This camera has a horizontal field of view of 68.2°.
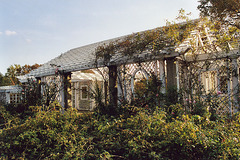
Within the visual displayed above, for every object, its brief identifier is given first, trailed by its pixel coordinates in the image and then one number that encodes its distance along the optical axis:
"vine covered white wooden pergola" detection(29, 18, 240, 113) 6.66
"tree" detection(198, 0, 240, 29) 10.00
